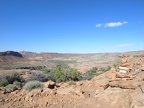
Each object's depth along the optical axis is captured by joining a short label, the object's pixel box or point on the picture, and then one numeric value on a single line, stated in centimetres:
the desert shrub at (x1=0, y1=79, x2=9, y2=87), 1433
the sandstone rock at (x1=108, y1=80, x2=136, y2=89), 680
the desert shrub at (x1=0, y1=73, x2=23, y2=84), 1775
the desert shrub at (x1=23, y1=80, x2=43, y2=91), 992
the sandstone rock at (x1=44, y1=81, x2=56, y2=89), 977
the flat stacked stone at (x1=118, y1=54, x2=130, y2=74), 810
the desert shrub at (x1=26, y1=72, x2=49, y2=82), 1854
